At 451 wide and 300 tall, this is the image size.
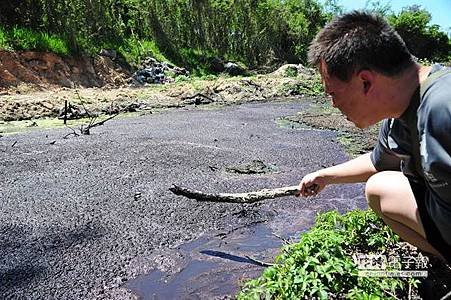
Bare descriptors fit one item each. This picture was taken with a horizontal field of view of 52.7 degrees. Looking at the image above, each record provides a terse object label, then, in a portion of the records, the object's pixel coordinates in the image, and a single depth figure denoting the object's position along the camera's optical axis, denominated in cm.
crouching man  151
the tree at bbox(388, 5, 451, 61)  3831
